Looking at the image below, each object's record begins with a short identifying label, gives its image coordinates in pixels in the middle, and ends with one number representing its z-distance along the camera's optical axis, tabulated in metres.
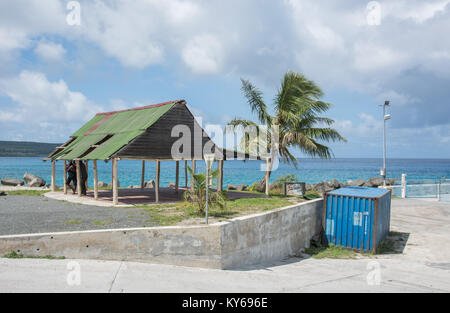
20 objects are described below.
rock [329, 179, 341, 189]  36.00
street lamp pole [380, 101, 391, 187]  27.29
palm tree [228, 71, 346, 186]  23.53
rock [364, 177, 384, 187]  43.00
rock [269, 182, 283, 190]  27.46
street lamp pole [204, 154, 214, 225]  10.85
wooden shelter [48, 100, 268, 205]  18.72
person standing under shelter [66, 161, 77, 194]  23.53
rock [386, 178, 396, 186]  45.96
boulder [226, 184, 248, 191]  32.26
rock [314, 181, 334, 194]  33.94
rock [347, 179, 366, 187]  42.73
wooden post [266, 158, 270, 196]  21.84
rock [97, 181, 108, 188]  33.03
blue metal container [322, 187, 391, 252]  15.37
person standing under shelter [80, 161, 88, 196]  22.11
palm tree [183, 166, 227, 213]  14.03
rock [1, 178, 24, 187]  32.06
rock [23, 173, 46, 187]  30.72
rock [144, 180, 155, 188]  34.31
